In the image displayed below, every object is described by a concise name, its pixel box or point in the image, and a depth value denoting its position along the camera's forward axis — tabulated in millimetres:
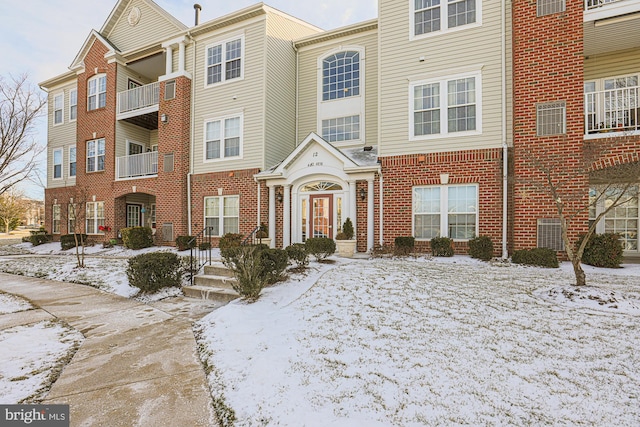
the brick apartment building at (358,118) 9180
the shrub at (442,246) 9734
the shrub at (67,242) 16092
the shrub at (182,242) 13466
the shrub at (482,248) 9047
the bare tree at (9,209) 34531
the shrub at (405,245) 10172
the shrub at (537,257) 8117
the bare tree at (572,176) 8461
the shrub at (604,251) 7914
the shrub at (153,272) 7250
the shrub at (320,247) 8531
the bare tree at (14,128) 17375
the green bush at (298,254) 7422
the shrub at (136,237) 14297
